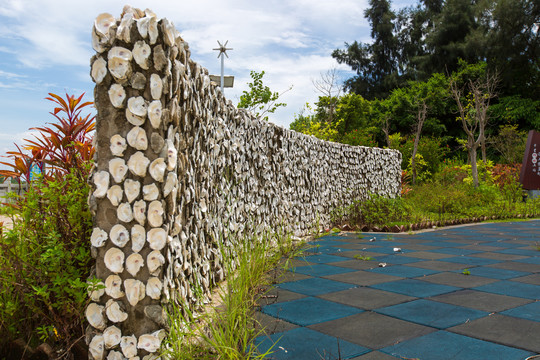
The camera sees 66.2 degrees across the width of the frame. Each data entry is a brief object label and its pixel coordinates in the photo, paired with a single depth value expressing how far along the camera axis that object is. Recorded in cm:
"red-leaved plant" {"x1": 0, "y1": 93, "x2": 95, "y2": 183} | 250
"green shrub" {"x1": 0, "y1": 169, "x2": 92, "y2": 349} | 212
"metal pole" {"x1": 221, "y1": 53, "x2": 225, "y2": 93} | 1479
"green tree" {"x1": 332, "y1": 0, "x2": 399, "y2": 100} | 3206
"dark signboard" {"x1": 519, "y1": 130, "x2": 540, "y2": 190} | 1313
